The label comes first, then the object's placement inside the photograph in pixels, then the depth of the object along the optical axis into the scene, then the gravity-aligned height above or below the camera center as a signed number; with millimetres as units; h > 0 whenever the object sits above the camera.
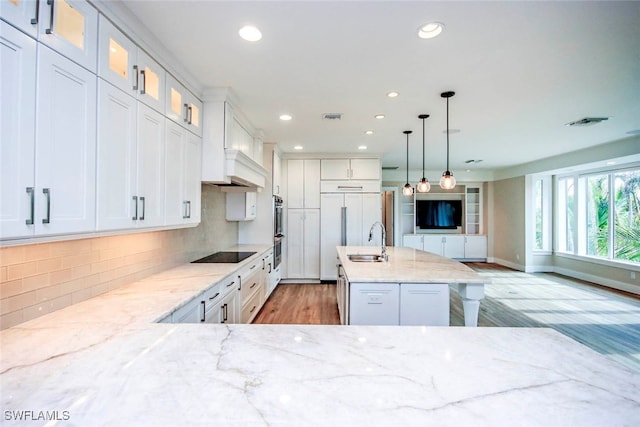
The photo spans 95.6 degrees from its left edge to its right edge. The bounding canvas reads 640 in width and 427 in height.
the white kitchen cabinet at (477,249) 8281 -880
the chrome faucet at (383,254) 3225 -417
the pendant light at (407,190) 4391 +428
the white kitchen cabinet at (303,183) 5641 +670
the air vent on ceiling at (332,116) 3462 +1234
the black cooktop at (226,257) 3176 -469
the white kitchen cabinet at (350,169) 5641 +947
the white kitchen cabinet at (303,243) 5594 -497
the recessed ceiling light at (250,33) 1858 +1209
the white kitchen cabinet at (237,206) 4203 +161
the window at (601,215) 5188 +80
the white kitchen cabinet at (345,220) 5609 -45
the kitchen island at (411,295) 2375 -638
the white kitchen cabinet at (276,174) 4934 +757
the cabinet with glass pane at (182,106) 2191 +922
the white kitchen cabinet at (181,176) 2170 +332
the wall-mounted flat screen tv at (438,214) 8461 +115
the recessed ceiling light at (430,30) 1804 +1202
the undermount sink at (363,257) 3539 -489
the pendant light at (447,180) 3125 +408
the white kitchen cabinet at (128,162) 1496 +323
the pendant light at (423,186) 3645 +404
